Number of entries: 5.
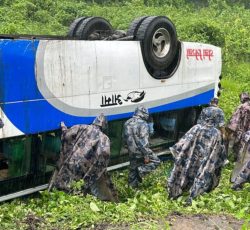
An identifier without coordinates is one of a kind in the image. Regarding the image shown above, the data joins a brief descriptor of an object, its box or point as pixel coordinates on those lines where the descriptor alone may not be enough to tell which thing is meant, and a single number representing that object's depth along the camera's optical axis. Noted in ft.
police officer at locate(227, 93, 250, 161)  31.71
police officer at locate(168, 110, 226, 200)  22.03
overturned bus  21.29
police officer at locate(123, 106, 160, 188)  24.95
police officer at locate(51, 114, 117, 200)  22.35
